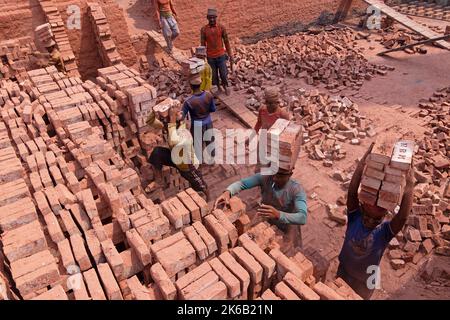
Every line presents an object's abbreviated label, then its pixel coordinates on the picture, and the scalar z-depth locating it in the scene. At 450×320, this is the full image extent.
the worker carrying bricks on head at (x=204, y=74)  6.81
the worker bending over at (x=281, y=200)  3.77
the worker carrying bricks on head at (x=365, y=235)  3.32
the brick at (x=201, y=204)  3.68
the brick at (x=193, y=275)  2.87
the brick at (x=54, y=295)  2.77
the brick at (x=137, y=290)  2.85
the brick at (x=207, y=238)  3.26
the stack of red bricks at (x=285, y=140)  3.57
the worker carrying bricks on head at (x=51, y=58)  7.88
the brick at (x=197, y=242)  3.20
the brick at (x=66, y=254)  3.16
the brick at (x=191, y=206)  3.63
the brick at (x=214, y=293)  2.79
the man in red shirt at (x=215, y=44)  8.27
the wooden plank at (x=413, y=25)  11.45
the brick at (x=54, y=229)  3.40
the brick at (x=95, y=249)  3.26
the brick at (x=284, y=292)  2.82
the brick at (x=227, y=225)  3.41
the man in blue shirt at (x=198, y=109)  5.87
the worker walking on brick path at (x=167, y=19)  9.47
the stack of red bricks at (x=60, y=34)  8.62
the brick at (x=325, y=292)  2.85
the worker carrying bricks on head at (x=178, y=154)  5.04
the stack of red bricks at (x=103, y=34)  8.98
